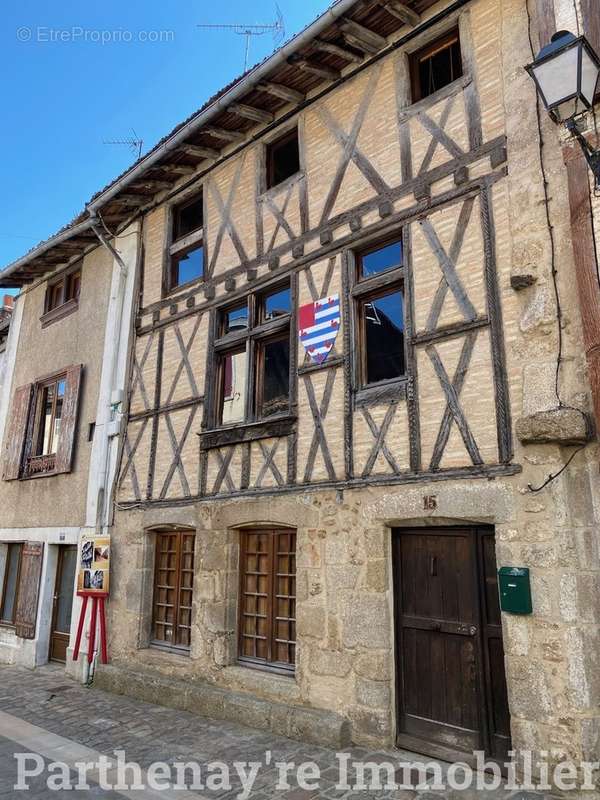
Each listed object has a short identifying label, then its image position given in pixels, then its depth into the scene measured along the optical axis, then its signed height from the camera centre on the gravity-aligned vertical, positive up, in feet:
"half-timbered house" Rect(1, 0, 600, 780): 13.56 +4.03
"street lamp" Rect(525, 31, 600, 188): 11.32 +9.47
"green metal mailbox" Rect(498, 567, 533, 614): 12.92 -0.87
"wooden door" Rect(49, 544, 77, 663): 27.04 -2.65
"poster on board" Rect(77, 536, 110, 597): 24.17 -0.88
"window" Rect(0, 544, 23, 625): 30.55 -2.06
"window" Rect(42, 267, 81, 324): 32.07 +14.33
